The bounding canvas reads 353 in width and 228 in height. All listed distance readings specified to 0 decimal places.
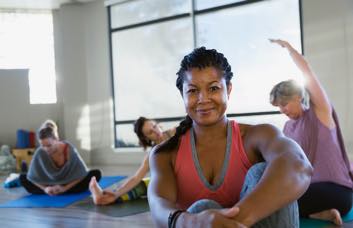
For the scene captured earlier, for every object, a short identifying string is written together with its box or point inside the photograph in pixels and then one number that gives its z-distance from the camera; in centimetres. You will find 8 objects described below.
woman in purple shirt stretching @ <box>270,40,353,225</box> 222
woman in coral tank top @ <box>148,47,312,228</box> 115
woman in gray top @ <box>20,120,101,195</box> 404
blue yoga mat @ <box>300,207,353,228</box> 242
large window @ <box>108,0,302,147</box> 526
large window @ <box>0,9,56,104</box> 699
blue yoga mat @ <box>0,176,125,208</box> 366
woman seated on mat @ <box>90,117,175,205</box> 324
